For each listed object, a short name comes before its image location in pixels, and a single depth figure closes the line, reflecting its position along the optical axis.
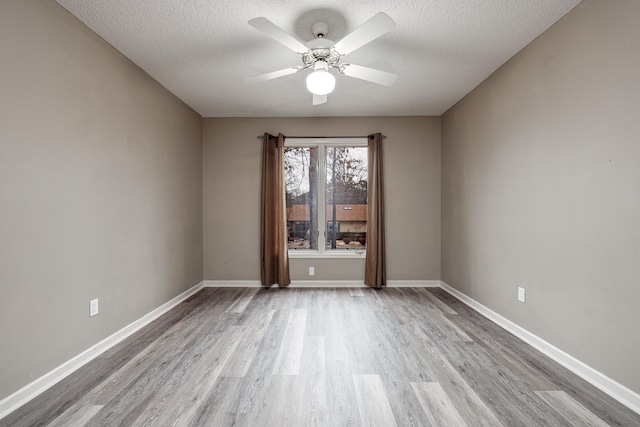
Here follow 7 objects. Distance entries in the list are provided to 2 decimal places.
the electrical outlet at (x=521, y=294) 2.75
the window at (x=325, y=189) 4.75
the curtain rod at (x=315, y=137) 4.65
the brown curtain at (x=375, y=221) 4.51
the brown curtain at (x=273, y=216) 4.53
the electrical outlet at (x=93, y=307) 2.40
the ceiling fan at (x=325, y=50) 1.98
